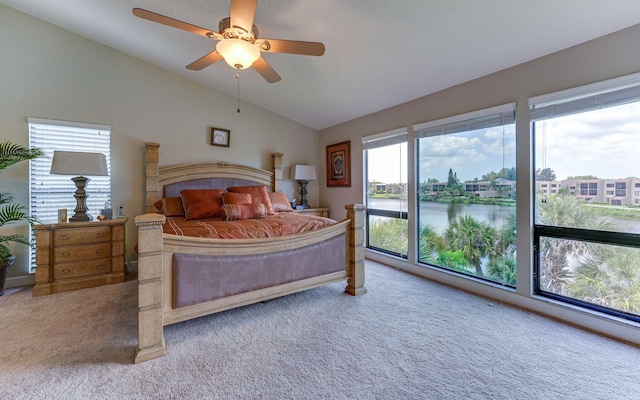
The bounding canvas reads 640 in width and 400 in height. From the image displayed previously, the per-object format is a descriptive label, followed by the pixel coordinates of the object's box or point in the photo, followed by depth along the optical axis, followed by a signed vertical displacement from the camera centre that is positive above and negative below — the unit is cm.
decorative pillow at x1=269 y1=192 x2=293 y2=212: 427 +0
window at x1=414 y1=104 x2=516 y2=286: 282 +9
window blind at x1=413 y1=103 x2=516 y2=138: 274 +90
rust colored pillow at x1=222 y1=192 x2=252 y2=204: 354 +6
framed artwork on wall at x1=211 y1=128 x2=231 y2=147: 437 +107
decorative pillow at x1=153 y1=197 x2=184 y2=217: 356 -6
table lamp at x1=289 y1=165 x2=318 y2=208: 492 +48
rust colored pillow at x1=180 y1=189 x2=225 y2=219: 338 -1
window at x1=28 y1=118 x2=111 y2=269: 333 +41
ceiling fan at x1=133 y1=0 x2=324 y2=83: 179 +122
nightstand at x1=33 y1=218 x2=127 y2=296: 296 -60
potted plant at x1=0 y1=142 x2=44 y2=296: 289 -11
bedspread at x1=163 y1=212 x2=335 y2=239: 243 -24
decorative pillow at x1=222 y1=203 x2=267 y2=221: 314 -11
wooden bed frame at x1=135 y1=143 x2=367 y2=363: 185 -45
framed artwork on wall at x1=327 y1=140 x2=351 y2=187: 477 +68
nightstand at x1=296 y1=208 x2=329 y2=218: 482 -17
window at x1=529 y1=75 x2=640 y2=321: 213 -2
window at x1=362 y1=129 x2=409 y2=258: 389 +16
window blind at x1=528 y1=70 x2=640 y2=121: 205 +85
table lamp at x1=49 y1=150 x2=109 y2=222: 301 +39
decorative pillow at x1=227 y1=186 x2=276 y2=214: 384 +14
